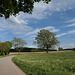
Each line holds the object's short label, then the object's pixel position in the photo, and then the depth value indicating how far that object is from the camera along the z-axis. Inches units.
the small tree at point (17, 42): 1642.7
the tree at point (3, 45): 1184.6
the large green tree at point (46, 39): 1343.3
